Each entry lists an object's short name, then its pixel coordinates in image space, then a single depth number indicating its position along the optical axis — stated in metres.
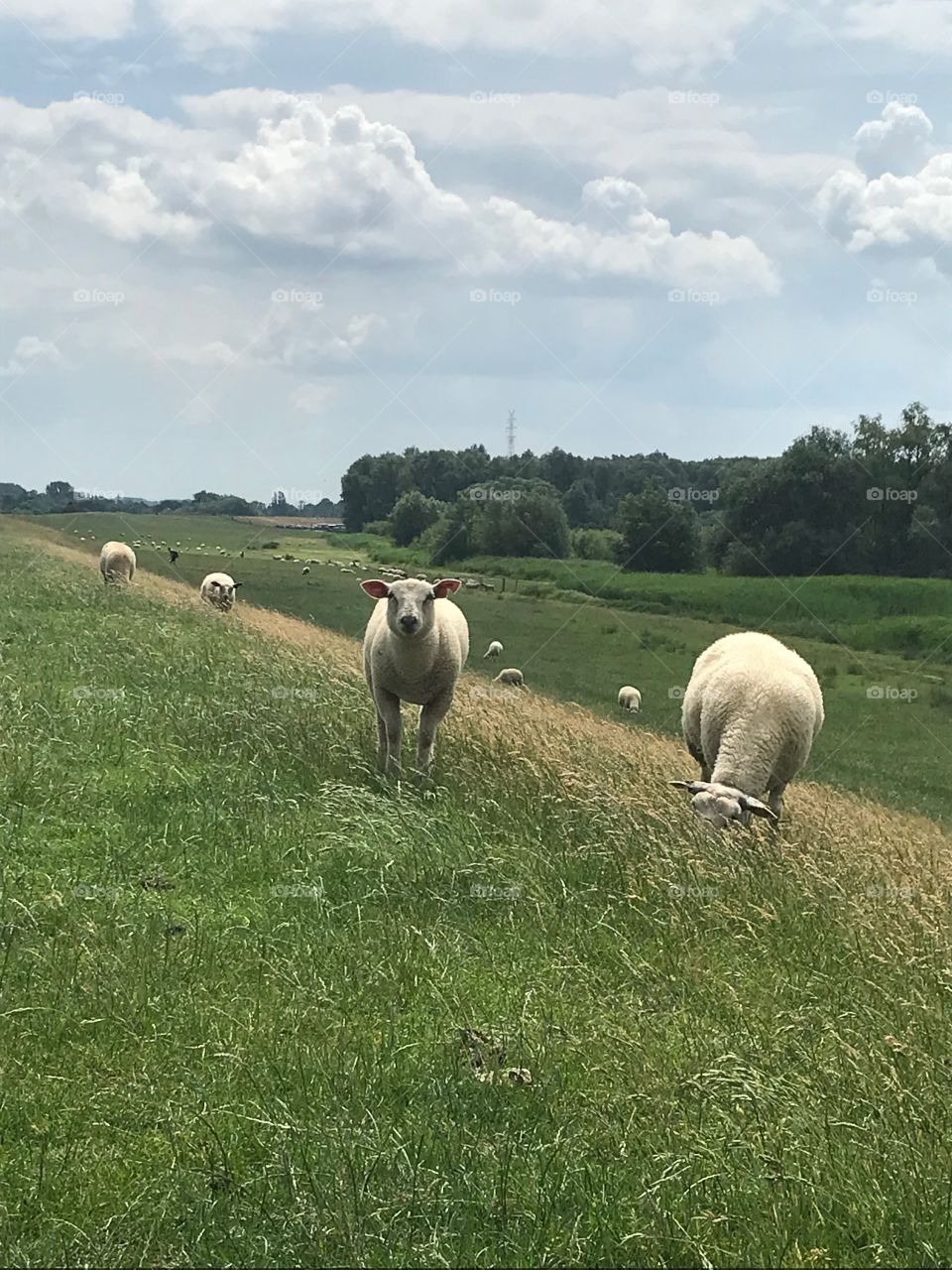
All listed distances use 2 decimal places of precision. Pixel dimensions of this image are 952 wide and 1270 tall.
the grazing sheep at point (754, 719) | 10.82
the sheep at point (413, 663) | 11.62
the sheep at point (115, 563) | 31.80
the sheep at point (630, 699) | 32.78
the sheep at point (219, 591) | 31.17
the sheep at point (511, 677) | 35.09
